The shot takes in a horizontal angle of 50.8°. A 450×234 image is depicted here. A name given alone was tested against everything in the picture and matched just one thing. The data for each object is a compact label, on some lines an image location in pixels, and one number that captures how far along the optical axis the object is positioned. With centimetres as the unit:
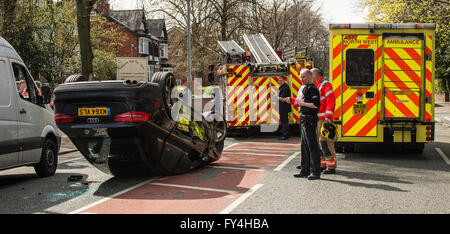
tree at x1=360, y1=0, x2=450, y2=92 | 1741
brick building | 5872
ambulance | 1015
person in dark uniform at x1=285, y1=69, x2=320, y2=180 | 784
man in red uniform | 829
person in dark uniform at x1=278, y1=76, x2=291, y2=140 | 1421
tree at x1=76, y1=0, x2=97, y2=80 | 1614
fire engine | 1535
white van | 764
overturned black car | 679
